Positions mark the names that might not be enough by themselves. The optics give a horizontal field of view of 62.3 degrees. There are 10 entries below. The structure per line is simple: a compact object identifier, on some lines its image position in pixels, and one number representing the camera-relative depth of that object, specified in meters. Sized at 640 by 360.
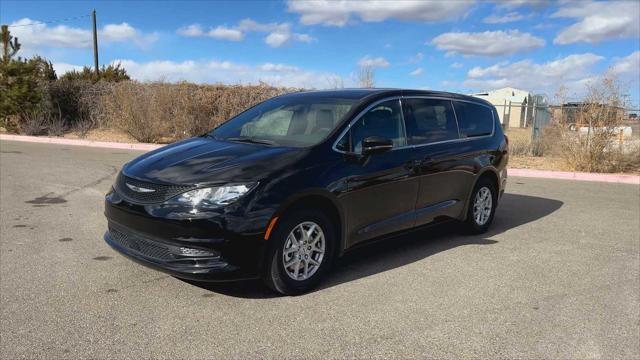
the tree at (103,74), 23.18
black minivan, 3.98
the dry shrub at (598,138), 12.93
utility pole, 34.06
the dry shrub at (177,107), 17.88
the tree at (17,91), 19.47
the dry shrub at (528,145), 15.63
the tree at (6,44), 19.86
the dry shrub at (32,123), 19.47
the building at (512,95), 31.02
